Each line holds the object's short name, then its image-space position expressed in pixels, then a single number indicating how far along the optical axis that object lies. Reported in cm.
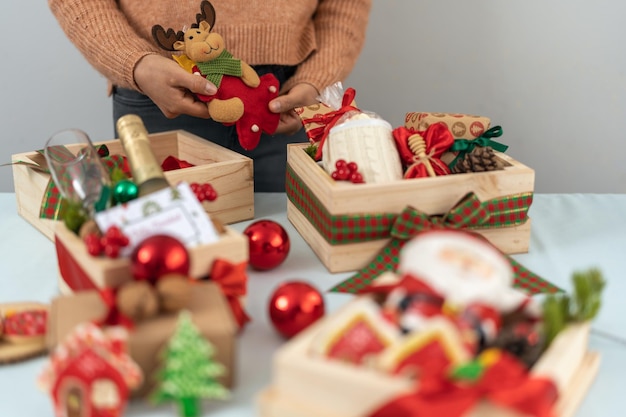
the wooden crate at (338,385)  67
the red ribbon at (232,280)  93
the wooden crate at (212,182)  128
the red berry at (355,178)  116
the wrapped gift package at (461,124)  130
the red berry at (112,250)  87
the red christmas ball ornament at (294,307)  90
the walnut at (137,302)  77
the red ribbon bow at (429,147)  120
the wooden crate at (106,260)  86
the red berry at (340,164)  116
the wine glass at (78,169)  105
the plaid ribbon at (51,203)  123
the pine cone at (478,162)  121
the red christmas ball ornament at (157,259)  82
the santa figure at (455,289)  74
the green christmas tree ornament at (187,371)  75
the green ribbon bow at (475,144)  124
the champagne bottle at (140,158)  104
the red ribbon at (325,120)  128
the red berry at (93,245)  87
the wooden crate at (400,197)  112
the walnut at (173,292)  79
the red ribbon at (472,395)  64
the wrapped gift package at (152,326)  78
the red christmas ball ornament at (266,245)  112
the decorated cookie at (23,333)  89
